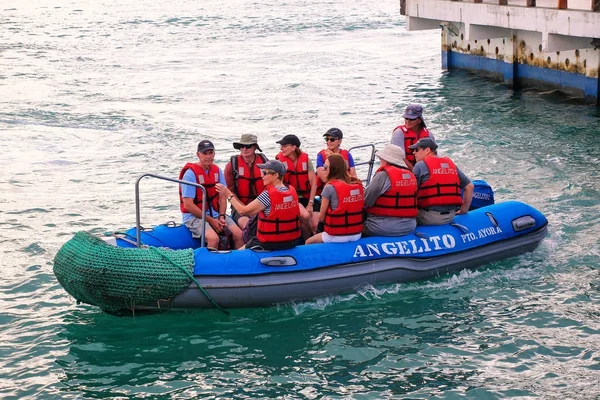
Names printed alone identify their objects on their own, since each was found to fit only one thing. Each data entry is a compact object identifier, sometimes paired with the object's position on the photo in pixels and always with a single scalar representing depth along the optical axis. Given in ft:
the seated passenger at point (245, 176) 60.23
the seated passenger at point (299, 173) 59.93
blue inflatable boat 52.32
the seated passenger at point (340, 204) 54.55
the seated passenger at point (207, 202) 57.80
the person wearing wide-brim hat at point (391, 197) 55.57
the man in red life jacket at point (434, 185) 57.99
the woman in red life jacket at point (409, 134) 64.88
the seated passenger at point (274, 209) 53.63
